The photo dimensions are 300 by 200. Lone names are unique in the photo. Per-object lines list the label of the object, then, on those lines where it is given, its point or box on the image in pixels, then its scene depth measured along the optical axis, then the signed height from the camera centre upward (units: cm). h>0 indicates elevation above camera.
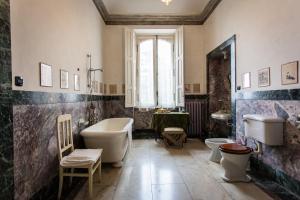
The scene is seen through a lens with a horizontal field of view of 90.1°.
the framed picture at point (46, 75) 164 +28
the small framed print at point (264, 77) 199 +28
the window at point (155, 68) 417 +85
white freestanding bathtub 227 -68
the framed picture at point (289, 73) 164 +28
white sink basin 300 -36
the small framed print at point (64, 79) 201 +28
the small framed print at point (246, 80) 235 +29
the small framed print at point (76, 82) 240 +27
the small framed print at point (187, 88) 410 +27
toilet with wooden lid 180 -68
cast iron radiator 404 -43
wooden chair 170 -69
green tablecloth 363 -53
